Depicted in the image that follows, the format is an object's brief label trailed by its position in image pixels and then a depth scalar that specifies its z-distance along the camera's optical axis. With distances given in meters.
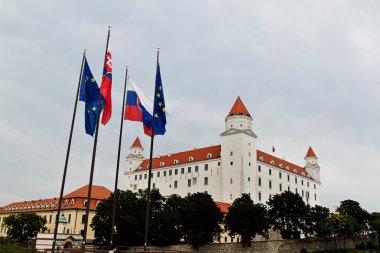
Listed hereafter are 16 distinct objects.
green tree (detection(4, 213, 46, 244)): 74.94
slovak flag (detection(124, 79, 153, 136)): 26.34
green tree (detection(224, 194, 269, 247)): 57.66
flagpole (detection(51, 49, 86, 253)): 25.29
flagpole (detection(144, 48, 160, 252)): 24.22
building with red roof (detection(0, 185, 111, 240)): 85.12
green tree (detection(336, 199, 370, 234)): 74.88
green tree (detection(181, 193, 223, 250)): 59.38
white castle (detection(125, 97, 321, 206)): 89.75
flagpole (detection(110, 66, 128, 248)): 27.01
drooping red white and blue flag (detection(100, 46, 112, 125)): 25.45
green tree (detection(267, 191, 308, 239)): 61.94
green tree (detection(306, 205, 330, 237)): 62.31
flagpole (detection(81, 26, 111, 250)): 22.92
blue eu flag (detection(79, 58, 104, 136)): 25.19
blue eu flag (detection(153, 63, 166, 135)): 26.27
